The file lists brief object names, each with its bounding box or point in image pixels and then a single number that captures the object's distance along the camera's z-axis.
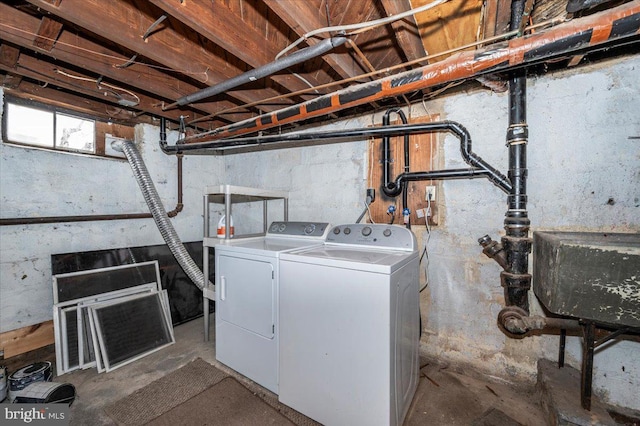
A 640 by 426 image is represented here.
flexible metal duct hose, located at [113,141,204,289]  2.54
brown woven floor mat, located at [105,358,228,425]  1.59
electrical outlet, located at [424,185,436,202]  2.07
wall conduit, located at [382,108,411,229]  2.13
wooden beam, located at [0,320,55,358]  2.01
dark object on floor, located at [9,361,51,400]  1.68
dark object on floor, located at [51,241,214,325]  2.25
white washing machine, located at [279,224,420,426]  1.29
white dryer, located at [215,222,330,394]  1.72
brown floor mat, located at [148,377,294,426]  1.55
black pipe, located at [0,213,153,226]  2.01
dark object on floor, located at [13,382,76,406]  1.54
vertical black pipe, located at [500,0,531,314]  1.64
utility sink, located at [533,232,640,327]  1.05
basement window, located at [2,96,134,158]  2.12
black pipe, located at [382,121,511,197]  1.74
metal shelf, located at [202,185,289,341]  2.18
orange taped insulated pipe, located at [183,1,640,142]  1.02
